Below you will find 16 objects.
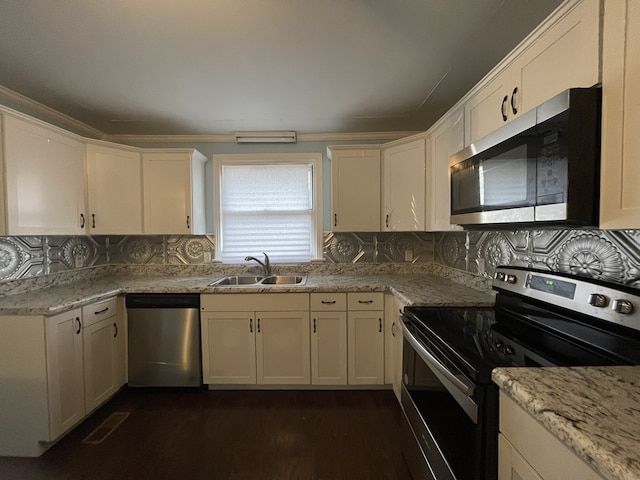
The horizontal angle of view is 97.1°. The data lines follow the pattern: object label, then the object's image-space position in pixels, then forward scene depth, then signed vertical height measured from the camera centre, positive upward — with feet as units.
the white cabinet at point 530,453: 2.07 -1.83
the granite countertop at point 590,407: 1.78 -1.40
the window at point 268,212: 10.07 +0.75
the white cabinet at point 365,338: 7.72 -2.89
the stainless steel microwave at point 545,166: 2.88 +0.78
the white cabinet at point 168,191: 8.83 +1.34
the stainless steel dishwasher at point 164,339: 7.77 -2.91
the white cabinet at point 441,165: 6.12 +1.69
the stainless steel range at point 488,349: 3.09 -1.52
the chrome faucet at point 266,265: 9.45 -1.08
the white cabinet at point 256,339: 7.75 -2.92
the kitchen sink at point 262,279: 9.22 -1.55
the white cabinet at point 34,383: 5.70 -3.04
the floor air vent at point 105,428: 6.13 -4.46
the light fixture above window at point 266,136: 9.52 +3.27
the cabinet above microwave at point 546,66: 3.04 +2.16
